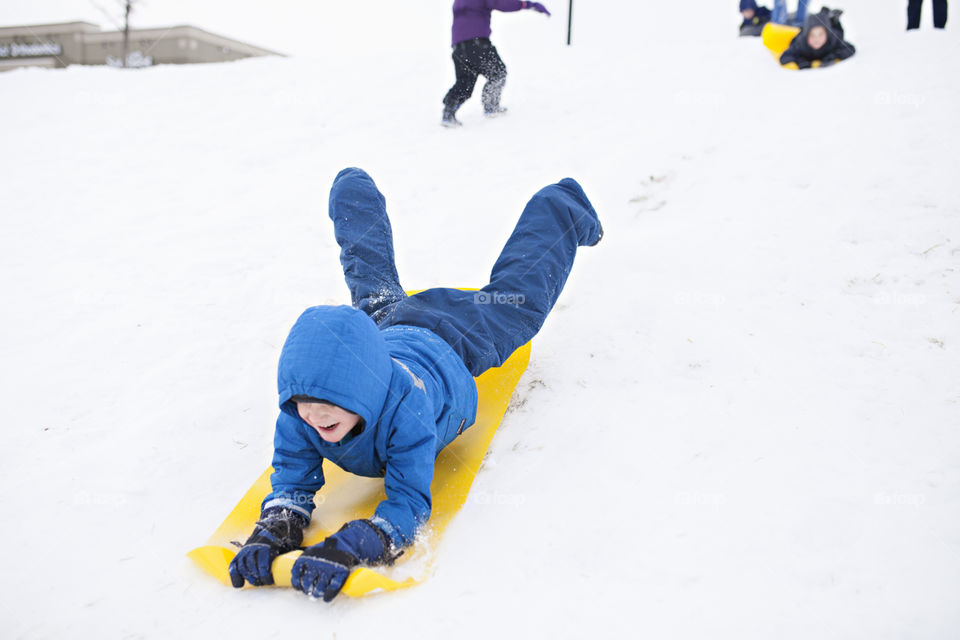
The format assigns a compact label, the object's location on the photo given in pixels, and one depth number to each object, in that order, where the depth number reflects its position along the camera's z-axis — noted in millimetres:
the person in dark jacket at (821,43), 5276
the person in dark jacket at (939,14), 5770
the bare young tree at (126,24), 20484
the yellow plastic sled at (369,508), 1663
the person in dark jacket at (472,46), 5594
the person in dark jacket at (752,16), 8367
